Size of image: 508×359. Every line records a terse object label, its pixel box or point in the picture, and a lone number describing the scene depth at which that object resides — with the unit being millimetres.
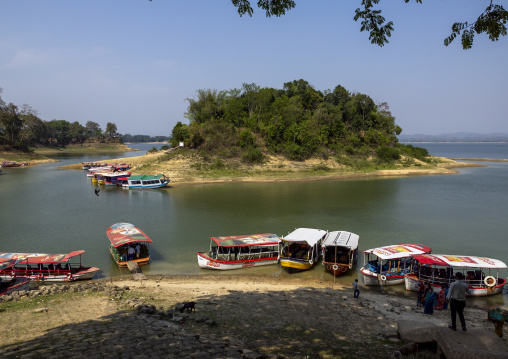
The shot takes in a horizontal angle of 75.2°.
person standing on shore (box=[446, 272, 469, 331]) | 10120
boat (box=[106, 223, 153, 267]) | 22047
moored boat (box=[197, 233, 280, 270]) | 22042
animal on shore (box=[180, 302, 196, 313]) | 12773
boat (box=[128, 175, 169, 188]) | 57281
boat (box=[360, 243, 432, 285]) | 19641
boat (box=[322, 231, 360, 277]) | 20984
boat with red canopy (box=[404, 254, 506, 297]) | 18234
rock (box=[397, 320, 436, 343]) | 9406
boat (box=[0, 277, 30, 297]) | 16653
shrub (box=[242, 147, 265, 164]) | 69750
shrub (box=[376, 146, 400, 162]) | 80562
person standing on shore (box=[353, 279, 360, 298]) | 17031
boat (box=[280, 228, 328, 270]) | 21688
